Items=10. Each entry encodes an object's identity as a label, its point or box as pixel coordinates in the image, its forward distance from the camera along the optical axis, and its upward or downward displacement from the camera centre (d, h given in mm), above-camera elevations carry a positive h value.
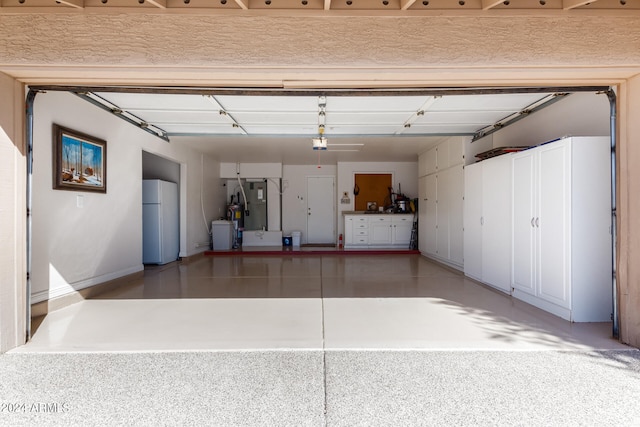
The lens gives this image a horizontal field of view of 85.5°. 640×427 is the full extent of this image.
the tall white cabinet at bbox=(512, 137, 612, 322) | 3209 -145
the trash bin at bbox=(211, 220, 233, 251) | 8867 -511
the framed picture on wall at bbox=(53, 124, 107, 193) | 3773 +653
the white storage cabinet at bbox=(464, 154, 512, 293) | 4379 -114
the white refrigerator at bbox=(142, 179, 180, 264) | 6480 -90
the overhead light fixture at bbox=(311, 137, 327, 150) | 5625 +1182
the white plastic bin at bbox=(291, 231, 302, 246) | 10008 -665
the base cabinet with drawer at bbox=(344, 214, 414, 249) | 9039 -421
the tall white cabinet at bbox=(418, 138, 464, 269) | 6188 +240
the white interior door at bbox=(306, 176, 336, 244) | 10766 +166
